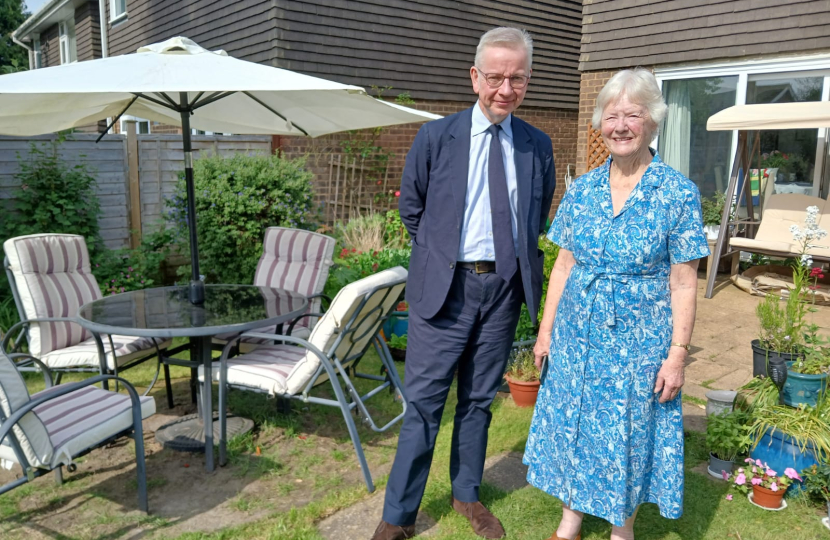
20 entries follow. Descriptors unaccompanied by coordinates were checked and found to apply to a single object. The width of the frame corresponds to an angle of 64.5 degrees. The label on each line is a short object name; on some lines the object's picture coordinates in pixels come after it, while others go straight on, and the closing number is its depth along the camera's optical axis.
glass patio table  3.32
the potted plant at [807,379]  3.12
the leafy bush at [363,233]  7.99
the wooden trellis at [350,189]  9.88
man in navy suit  2.51
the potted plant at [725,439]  3.20
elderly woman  2.23
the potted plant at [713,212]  8.83
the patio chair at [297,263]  4.98
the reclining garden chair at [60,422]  2.49
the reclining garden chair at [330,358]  3.27
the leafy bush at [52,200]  6.19
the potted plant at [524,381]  4.20
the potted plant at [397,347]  5.13
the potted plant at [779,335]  3.40
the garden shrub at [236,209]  6.61
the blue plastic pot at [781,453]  3.02
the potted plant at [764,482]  2.98
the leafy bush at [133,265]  6.48
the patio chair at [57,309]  3.96
